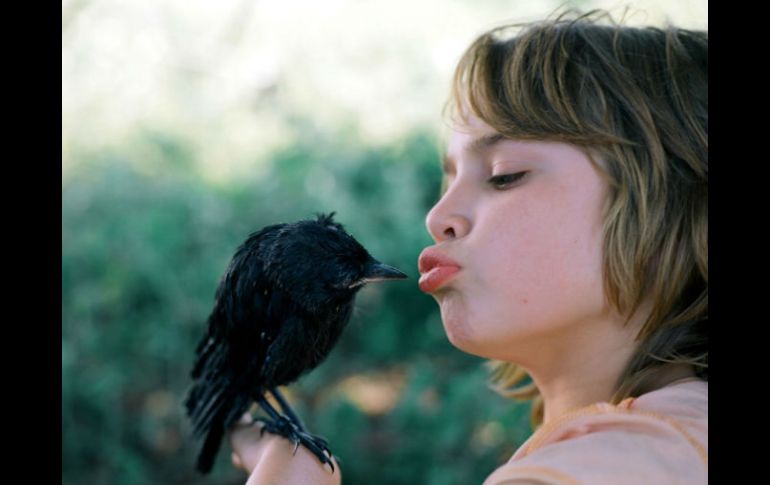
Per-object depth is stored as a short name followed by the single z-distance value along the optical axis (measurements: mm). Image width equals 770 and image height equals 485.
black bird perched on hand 958
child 999
